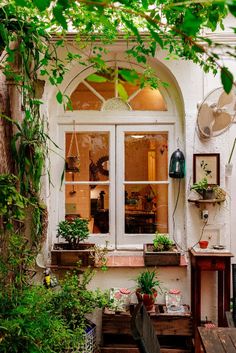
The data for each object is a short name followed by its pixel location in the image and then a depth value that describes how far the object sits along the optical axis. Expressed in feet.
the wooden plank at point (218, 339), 8.30
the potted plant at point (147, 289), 13.10
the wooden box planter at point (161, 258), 13.64
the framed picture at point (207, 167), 13.99
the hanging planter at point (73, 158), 14.58
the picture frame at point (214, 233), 14.03
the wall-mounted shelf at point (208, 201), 13.50
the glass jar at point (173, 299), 13.51
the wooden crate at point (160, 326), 12.85
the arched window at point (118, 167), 14.75
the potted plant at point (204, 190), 13.56
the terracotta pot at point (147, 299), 13.07
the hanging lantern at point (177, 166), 13.91
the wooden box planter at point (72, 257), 13.64
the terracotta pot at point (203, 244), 13.65
